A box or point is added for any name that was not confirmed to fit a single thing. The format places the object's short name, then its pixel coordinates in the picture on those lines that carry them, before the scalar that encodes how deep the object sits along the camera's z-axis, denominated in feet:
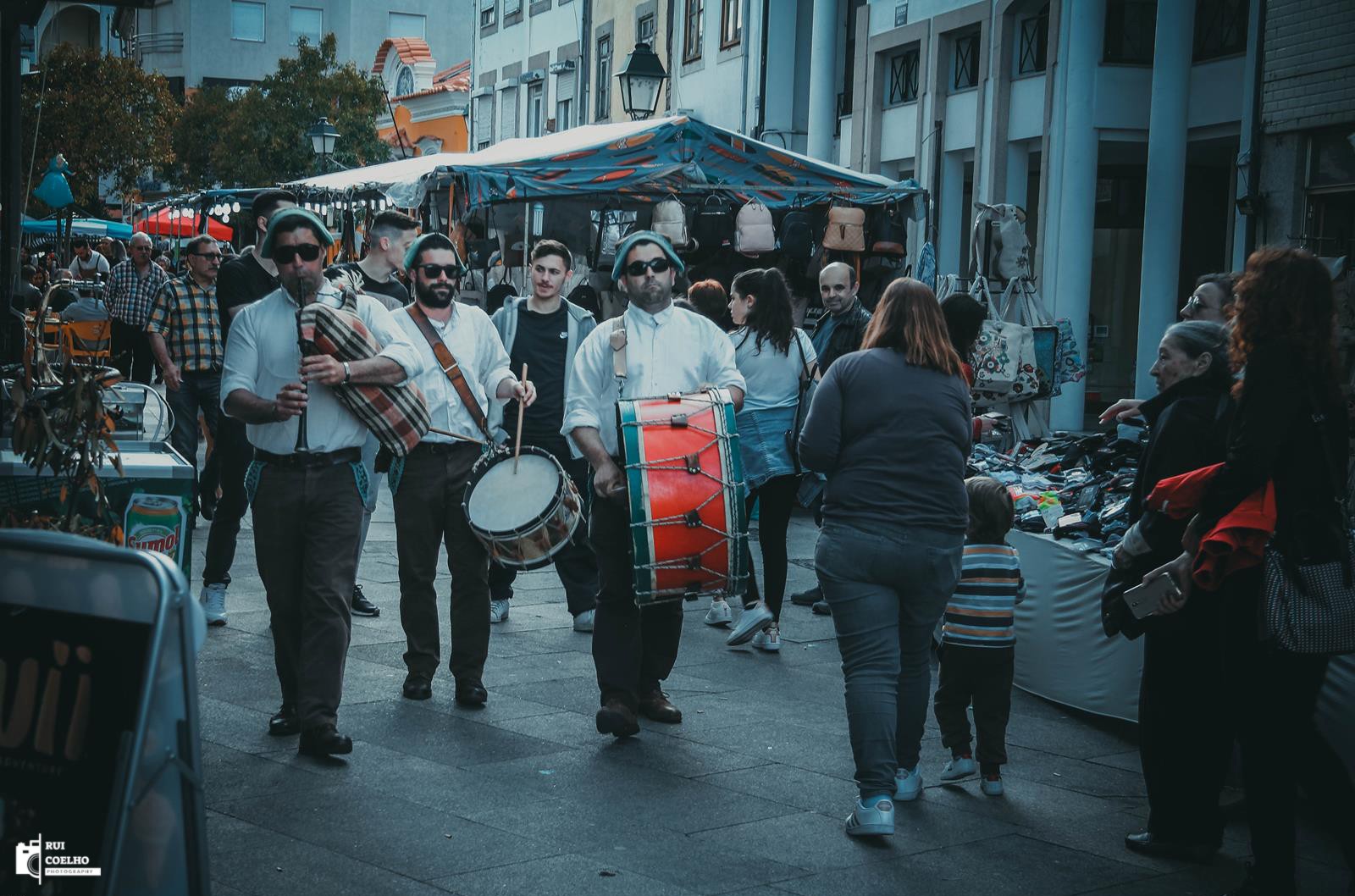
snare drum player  22.67
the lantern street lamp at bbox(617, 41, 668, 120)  56.24
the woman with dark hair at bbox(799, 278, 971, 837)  17.24
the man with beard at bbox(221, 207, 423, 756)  19.54
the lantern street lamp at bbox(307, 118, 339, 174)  83.92
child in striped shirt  19.13
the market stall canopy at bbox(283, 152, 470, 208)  43.55
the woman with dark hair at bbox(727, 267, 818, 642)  27.09
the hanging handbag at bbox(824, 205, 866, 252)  43.47
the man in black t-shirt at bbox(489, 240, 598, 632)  28.14
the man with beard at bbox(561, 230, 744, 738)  20.94
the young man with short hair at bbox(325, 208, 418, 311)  28.45
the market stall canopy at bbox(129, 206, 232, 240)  92.51
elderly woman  16.94
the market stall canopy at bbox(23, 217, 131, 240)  106.22
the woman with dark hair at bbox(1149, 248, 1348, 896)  15.14
